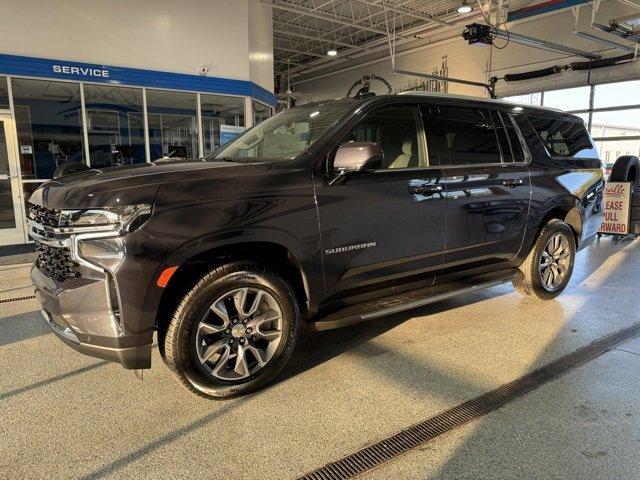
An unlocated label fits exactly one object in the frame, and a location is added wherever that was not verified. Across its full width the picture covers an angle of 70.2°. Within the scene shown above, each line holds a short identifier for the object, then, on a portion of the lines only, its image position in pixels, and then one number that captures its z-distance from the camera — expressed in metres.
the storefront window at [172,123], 10.28
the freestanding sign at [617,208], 7.93
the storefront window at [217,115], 10.80
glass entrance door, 8.26
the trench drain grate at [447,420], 2.14
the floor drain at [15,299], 4.74
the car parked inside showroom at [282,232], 2.40
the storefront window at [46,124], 8.70
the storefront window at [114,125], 9.52
